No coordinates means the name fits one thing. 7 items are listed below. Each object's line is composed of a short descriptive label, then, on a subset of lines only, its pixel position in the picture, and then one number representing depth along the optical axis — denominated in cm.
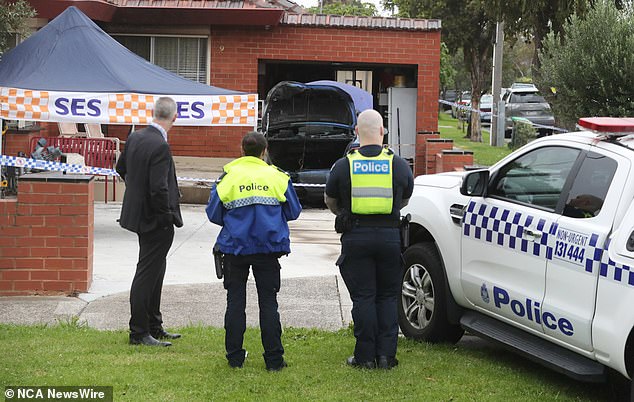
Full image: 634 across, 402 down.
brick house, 2047
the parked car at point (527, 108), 3219
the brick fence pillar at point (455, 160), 1620
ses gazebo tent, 1286
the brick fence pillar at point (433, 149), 1830
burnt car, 1766
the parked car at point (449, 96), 5969
